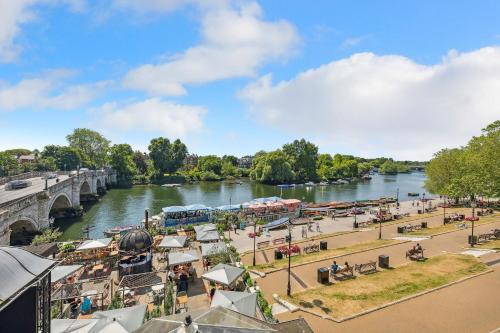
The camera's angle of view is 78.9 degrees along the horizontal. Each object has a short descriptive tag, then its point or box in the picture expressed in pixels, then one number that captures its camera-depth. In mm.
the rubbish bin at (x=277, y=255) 23703
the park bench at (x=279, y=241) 28838
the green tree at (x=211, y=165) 128875
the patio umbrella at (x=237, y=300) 12957
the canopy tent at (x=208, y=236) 27250
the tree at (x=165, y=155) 114212
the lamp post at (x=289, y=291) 16478
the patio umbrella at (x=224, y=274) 16728
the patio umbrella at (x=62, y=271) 17703
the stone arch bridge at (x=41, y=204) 29838
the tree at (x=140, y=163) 130250
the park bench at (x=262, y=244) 28003
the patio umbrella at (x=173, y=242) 24047
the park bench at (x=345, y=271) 18938
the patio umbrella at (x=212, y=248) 22469
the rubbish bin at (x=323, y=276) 18136
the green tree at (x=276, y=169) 109688
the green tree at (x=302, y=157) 120625
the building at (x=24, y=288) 5074
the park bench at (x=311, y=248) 25469
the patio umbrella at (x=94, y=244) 24594
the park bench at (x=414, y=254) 21578
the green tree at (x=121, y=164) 105856
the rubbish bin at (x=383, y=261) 20094
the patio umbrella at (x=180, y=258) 20125
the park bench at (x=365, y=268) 19514
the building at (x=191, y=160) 169062
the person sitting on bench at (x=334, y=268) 18953
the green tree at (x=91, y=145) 118875
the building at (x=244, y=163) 193575
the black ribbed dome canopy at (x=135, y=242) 21750
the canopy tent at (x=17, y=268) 4891
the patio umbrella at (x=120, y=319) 10898
